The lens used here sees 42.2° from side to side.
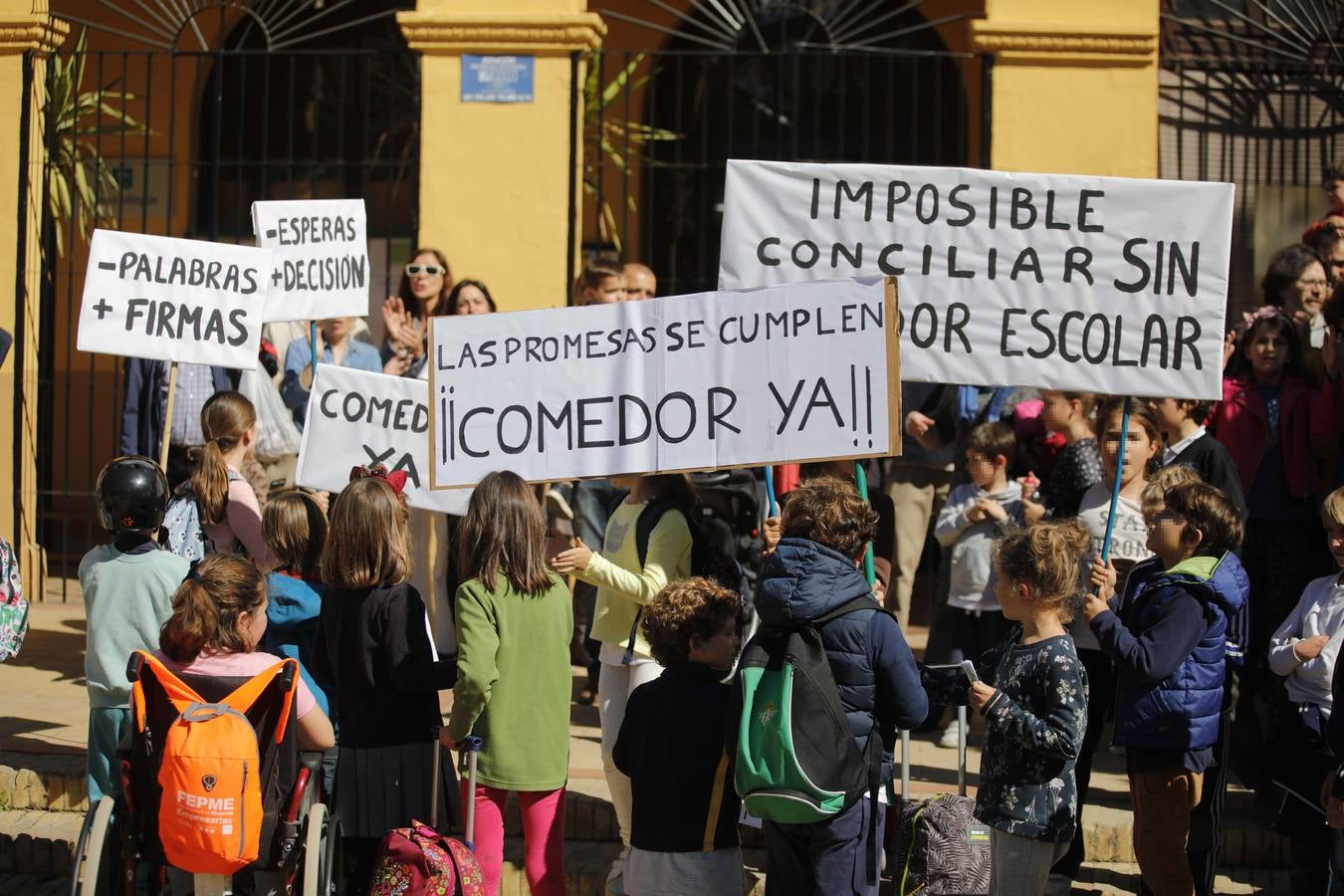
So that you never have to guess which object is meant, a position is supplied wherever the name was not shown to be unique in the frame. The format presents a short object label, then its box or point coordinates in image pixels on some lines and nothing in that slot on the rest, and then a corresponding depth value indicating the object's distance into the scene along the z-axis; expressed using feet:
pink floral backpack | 17.01
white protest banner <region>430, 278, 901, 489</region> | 18.33
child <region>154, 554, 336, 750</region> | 16.67
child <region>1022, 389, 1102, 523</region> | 23.22
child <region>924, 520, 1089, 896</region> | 16.43
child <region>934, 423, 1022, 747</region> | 23.82
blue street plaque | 32.81
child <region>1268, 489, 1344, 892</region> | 19.20
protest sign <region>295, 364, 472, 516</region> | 23.11
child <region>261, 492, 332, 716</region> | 19.57
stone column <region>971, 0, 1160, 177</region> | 31.86
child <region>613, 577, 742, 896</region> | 16.52
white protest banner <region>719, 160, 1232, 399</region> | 19.27
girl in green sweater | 17.65
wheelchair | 16.03
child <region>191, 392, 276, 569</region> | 22.61
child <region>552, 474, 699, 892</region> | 19.69
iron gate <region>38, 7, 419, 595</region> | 40.52
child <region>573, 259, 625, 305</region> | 26.05
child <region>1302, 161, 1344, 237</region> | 28.58
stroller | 24.29
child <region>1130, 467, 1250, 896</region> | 18.92
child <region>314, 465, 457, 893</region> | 17.79
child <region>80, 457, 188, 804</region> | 19.20
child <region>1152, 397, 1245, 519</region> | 21.95
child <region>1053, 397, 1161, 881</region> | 21.53
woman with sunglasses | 27.94
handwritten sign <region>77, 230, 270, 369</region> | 24.66
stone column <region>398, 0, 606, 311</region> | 32.73
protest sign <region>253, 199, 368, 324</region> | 26.78
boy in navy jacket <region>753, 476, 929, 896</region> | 16.20
